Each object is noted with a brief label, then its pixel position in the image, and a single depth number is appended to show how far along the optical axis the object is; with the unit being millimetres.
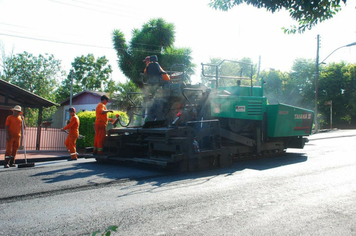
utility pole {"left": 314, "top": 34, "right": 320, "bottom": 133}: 27969
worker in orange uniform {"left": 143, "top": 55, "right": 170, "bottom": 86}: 8984
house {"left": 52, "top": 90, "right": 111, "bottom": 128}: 33906
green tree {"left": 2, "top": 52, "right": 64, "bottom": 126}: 36531
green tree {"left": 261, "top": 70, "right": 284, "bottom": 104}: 48459
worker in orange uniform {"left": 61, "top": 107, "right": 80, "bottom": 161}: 10133
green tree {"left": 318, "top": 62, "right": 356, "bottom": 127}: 39062
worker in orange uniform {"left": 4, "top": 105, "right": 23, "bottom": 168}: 8977
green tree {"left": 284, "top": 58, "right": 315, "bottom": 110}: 41562
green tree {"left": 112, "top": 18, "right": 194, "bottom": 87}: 27766
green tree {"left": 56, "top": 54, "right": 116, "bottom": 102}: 48875
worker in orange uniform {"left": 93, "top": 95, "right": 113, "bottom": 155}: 9102
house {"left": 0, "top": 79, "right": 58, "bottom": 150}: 14484
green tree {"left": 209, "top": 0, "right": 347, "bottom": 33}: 4385
